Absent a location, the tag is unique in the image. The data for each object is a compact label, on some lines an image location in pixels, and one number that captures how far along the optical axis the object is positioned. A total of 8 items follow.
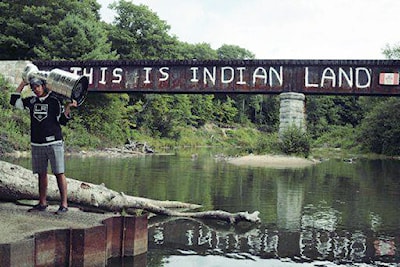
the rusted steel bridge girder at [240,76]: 26.66
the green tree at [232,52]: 87.75
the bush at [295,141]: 27.02
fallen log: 6.95
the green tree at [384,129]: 39.19
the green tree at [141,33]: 47.44
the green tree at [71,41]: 33.00
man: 6.10
